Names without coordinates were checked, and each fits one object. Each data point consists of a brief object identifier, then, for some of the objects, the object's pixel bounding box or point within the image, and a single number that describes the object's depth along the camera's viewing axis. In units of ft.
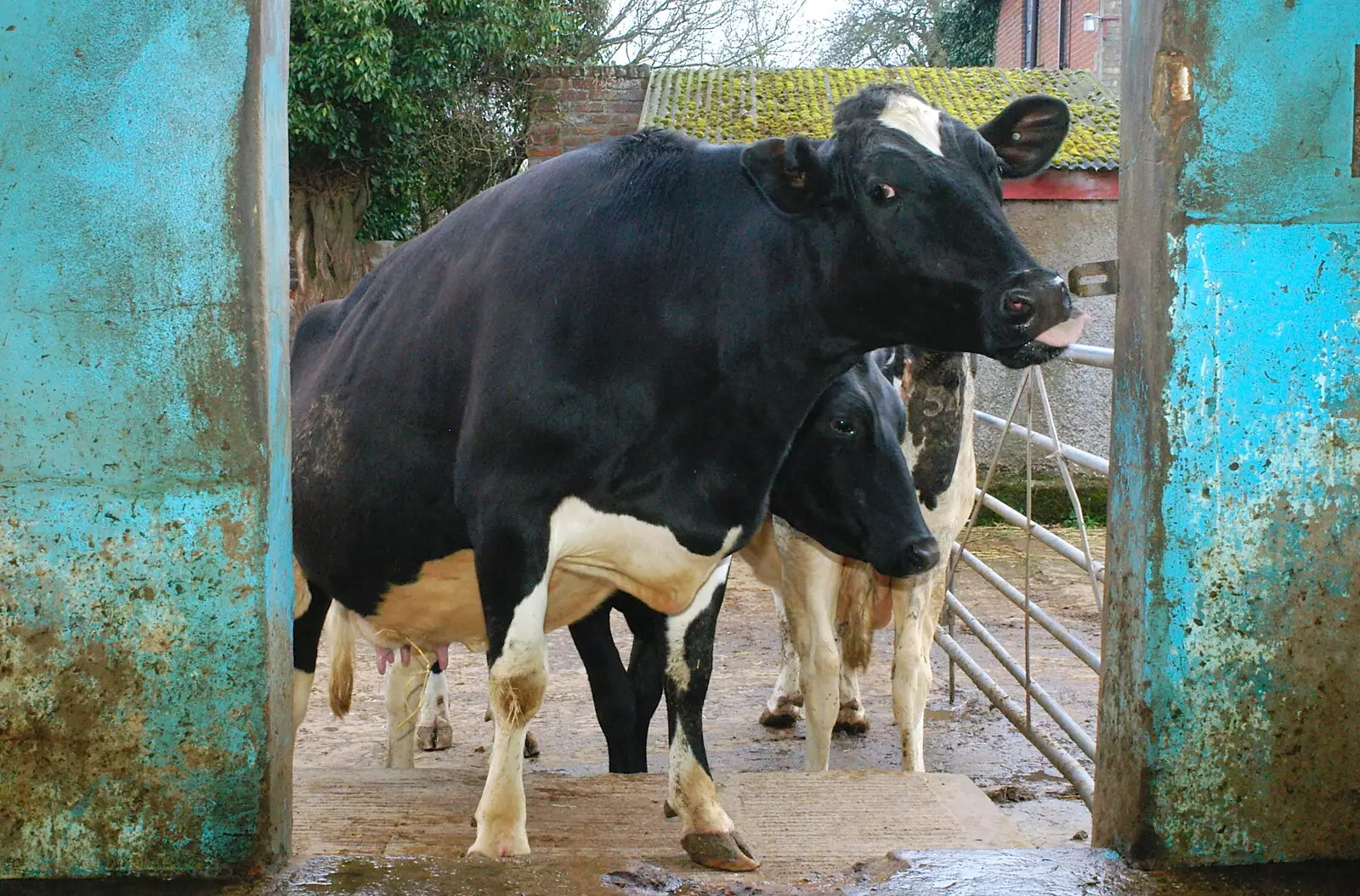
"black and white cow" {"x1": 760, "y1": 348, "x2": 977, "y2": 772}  17.51
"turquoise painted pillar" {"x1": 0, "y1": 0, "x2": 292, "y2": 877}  9.05
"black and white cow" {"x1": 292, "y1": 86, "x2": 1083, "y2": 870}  11.00
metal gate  14.53
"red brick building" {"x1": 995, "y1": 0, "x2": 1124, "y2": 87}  64.06
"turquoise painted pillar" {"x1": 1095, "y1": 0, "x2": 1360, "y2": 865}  9.48
